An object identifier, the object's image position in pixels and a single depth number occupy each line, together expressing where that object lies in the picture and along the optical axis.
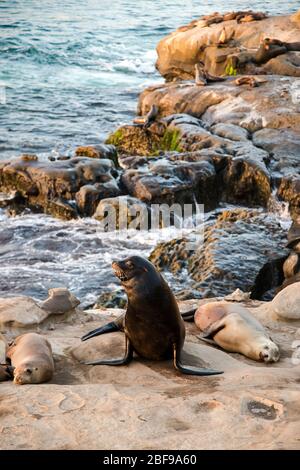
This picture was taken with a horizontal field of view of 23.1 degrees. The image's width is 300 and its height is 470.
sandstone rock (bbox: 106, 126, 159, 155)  16.62
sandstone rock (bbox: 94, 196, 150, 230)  12.41
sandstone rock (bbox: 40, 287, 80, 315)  6.80
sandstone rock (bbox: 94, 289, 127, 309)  9.69
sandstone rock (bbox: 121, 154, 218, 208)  12.87
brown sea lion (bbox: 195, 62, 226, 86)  18.66
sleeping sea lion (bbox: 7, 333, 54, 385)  4.93
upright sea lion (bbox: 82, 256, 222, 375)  5.46
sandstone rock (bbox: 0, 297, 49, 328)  6.29
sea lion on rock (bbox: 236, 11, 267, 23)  23.69
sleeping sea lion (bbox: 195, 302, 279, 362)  5.89
